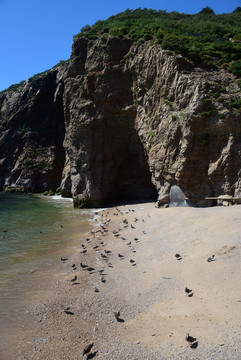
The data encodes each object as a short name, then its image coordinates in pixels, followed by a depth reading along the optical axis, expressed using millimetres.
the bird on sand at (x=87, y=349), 5492
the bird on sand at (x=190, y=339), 5221
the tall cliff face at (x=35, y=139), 51812
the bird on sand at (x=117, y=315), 6580
